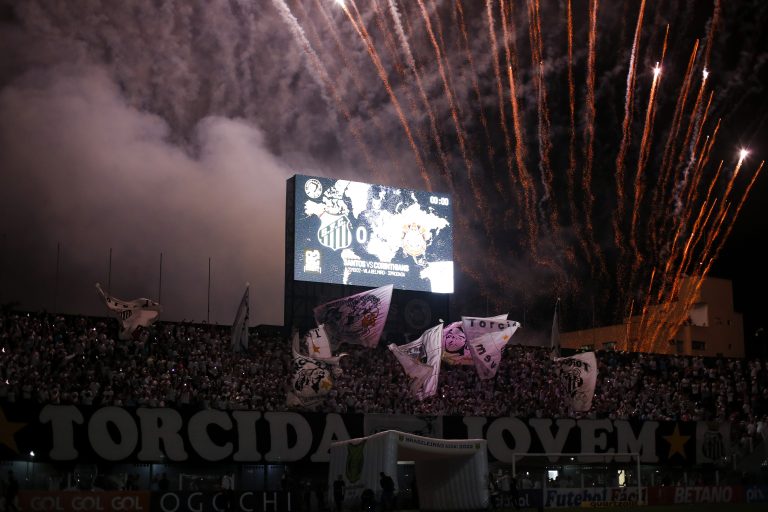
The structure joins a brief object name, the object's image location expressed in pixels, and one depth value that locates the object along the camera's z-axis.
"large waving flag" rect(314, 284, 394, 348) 52.41
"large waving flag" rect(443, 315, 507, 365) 53.88
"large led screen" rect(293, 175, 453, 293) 54.50
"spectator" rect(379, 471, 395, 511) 34.81
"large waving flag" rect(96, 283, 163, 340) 46.69
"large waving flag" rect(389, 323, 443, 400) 50.06
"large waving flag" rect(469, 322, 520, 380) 52.06
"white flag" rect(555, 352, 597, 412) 52.94
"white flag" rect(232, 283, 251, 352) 48.06
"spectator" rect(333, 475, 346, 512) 37.69
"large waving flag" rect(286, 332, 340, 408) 46.12
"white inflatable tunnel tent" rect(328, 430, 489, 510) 36.31
